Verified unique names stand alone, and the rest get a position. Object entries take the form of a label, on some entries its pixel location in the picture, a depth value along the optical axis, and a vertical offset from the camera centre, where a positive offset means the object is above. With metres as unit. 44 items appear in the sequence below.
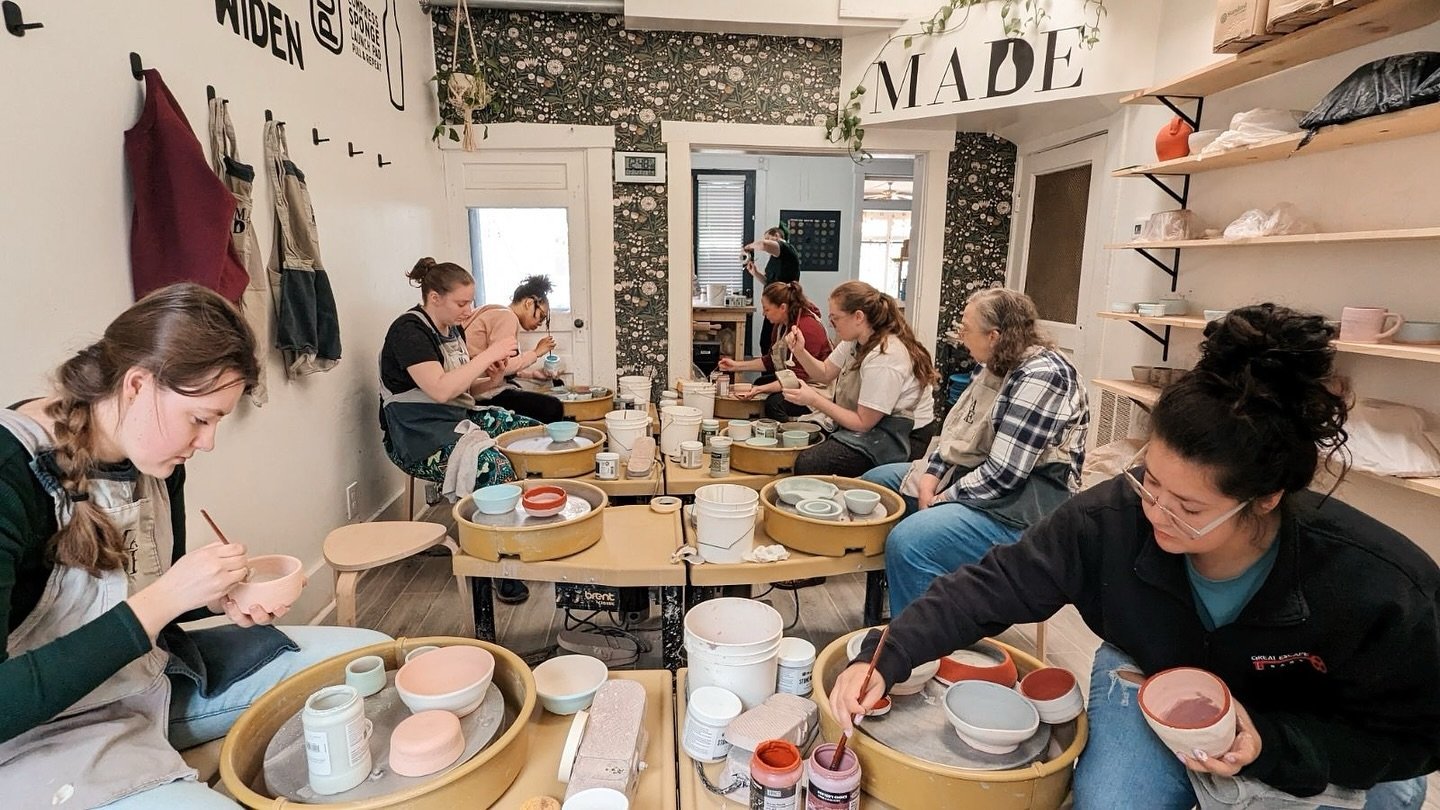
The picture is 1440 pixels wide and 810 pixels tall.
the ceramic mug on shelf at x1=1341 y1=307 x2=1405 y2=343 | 2.17 -0.16
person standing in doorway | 5.46 +0.09
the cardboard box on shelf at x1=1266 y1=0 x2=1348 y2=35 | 2.20 +0.82
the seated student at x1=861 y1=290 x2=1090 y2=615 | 1.99 -0.53
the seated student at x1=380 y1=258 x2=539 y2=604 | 2.69 -0.43
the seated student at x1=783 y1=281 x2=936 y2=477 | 2.69 -0.47
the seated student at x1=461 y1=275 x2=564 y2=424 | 3.30 -0.34
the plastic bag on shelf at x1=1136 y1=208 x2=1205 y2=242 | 3.07 +0.19
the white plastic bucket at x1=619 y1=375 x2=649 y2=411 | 3.24 -0.55
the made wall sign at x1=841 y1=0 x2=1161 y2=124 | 3.47 +1.09
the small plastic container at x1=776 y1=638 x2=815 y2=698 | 1.20 -0.68
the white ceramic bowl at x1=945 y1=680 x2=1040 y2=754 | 1.04 -0.68
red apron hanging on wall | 1.75 +0.16
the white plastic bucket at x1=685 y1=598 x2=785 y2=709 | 1.14 -0.64
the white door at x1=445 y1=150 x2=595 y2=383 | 4.43 +0.24
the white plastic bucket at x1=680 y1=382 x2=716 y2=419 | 2.97 -0.54
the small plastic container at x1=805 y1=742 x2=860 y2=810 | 0.95 -0.69
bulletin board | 7.63 +0.33
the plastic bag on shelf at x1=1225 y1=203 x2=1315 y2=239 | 2.54 +0.18
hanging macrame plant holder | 4.10 +1.01
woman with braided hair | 0.94 -0.44
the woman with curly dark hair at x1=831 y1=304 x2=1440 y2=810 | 0.96 -0.49
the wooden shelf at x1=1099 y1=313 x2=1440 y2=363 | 1.96 -0.23
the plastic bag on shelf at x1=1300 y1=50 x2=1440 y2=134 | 1.98 +0.53
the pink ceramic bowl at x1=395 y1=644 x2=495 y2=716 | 1.09 -0.67
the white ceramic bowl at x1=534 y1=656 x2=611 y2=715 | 1.18 -0.71
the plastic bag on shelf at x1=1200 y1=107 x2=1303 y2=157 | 2.49 +0.51
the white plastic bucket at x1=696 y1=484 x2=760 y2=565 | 1.66 -0.61
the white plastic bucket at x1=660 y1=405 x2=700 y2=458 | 2.50 -0.56
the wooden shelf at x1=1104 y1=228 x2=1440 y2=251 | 2.02 +0.11
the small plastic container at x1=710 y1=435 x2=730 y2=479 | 2.32 -0.63
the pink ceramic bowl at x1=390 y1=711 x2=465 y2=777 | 1.00 -0.68
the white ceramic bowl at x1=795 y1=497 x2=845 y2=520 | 1.82 -0.62
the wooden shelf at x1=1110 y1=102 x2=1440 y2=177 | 2.03 +0.43
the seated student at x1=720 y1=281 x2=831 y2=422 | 3.90 -0.29
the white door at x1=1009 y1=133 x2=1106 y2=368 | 3.88 +0.20
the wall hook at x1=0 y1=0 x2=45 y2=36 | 1.41 +0.48
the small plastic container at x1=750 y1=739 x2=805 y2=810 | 0.94 -0.68
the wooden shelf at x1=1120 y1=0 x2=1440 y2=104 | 2.14 +0.77
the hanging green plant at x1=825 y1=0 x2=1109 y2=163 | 3.47 +1.24
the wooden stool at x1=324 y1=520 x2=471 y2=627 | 2.03 -0.85
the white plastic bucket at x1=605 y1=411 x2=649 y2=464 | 2.44 -0.56
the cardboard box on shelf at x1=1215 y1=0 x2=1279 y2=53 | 2.40 +0.85
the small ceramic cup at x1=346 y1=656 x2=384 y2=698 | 1.16 -0.68
